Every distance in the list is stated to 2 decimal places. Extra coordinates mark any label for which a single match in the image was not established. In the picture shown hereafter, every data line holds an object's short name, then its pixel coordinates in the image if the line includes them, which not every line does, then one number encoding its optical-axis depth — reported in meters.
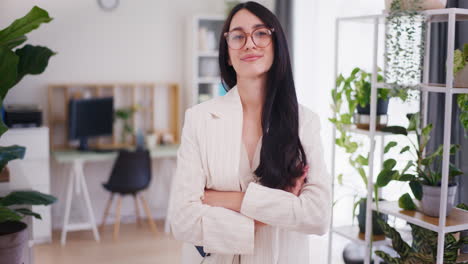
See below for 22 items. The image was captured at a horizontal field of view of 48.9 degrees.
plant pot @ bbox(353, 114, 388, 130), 3.09
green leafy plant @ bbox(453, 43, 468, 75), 2.47
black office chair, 4.65
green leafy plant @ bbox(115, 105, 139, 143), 5.17
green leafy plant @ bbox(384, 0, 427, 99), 2.47
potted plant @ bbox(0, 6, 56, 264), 2.05
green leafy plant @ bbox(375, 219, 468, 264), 2.60
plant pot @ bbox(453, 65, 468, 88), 2.44
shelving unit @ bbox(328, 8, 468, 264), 2.38
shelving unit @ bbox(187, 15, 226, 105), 5.23
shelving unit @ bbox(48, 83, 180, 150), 5.08
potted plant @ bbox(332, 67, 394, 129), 3.10
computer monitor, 4.89
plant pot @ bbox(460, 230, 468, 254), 2.72
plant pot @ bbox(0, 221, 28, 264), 2.03
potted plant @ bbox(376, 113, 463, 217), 2.56
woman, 1.68
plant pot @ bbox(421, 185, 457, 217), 2.55
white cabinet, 4.46
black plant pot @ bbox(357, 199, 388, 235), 3.20
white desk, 4.66
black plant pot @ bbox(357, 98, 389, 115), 3.10
